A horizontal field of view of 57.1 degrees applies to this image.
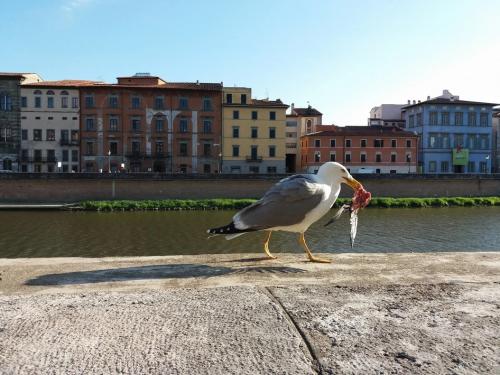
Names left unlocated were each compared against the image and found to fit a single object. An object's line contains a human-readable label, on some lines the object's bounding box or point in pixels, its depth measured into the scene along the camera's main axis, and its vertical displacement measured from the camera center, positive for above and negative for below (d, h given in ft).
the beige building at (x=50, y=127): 195.62 +20.89
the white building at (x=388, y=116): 256.91 +35.60
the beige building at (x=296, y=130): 241.55 +24.56
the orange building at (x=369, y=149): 214.69 +13.07
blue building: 226.99 +20.60
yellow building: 200.64 +19.04
